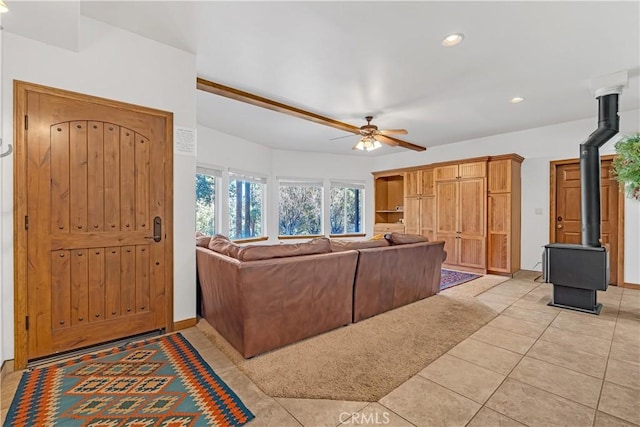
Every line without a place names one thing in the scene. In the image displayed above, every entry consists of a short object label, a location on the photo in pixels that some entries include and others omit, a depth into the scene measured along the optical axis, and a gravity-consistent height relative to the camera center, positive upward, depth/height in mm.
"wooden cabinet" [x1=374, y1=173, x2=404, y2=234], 7562 +362
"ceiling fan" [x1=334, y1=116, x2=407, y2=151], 4488 +1191
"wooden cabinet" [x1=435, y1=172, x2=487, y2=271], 5324 -130
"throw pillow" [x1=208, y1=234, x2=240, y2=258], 2444 -292
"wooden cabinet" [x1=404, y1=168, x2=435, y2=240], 6223 +242
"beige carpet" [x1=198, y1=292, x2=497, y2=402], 1858 -1088
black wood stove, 3238 -396
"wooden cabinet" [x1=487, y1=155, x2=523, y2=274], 5031 -8
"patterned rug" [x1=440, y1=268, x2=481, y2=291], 4508 -1079
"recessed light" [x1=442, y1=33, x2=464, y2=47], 2479 +1503
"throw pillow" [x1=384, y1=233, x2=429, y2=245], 3439 -298
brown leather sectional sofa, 2211 -647
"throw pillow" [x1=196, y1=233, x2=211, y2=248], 3125 -297
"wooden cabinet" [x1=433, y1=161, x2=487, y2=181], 5324 +815
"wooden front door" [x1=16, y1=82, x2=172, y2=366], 2127 -40
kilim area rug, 1562 -1085
